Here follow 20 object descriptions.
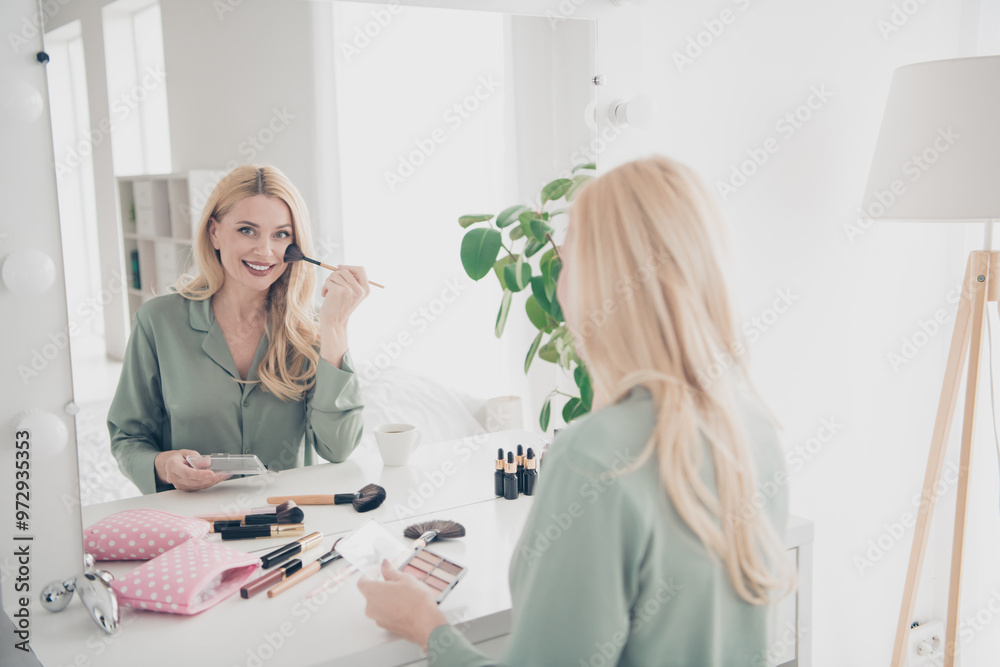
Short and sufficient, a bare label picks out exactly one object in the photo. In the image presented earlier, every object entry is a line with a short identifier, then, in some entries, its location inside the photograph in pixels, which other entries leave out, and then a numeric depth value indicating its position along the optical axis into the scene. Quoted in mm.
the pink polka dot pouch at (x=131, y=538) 1070
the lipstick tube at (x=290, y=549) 1092
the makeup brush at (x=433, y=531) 1189
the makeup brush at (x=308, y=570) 1022
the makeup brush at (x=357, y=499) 1258
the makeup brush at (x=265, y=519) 1174
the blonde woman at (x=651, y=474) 700
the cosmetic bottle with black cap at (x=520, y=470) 1378
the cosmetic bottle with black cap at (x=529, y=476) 1380
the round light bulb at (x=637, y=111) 1553
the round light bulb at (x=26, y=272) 969
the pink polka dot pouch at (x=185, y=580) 951
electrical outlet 2176
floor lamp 1530
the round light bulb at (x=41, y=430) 1001
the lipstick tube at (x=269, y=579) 1003
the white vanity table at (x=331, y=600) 891
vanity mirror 1068
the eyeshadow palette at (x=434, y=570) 1019
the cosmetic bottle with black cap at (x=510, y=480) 1363
